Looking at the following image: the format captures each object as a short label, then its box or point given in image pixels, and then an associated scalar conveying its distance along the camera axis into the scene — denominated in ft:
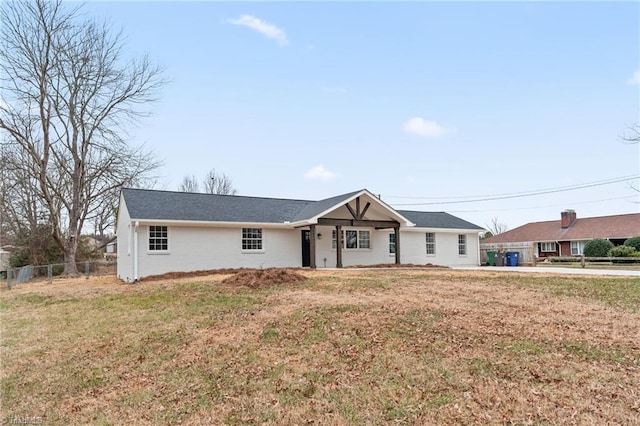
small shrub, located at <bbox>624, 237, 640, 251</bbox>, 94.94
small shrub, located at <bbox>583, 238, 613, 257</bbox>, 96.73
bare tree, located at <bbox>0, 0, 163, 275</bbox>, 76.84
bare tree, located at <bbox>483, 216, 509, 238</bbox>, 222.89
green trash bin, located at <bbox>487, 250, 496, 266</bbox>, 82.74
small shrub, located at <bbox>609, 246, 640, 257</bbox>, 88.84
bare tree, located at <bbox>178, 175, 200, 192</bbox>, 161.58
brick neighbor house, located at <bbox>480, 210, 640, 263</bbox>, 111.86
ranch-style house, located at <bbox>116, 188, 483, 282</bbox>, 58.39
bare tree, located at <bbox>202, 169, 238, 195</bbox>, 160.66
